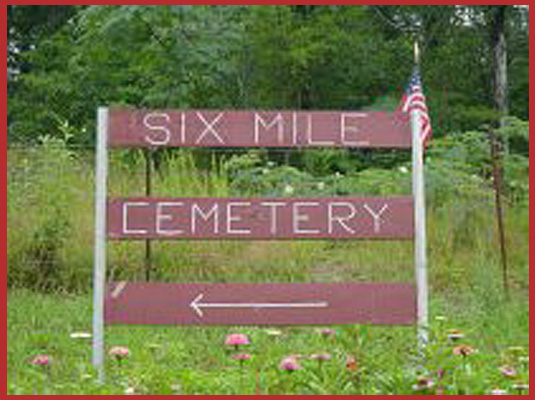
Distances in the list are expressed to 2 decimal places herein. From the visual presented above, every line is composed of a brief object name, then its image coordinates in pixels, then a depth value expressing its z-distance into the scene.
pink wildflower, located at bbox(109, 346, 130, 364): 6.98
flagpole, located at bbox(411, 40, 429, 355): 8.87
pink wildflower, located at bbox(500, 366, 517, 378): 5.85
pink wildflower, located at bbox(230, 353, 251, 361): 6.74
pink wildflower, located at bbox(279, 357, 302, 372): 5.93
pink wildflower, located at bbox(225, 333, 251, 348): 7.44
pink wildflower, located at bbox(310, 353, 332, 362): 6.12
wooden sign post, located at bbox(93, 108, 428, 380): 8.72
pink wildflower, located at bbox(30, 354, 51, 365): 7.09
